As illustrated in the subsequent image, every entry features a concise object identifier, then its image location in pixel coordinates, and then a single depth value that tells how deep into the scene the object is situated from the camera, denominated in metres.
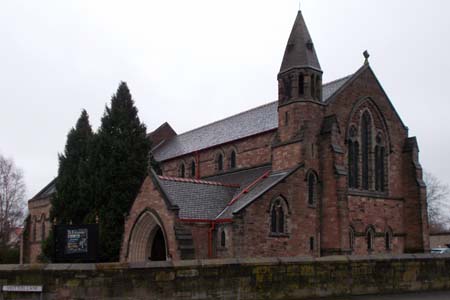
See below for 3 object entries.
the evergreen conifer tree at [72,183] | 34.59
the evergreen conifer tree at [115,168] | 31.50
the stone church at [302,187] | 25.25
